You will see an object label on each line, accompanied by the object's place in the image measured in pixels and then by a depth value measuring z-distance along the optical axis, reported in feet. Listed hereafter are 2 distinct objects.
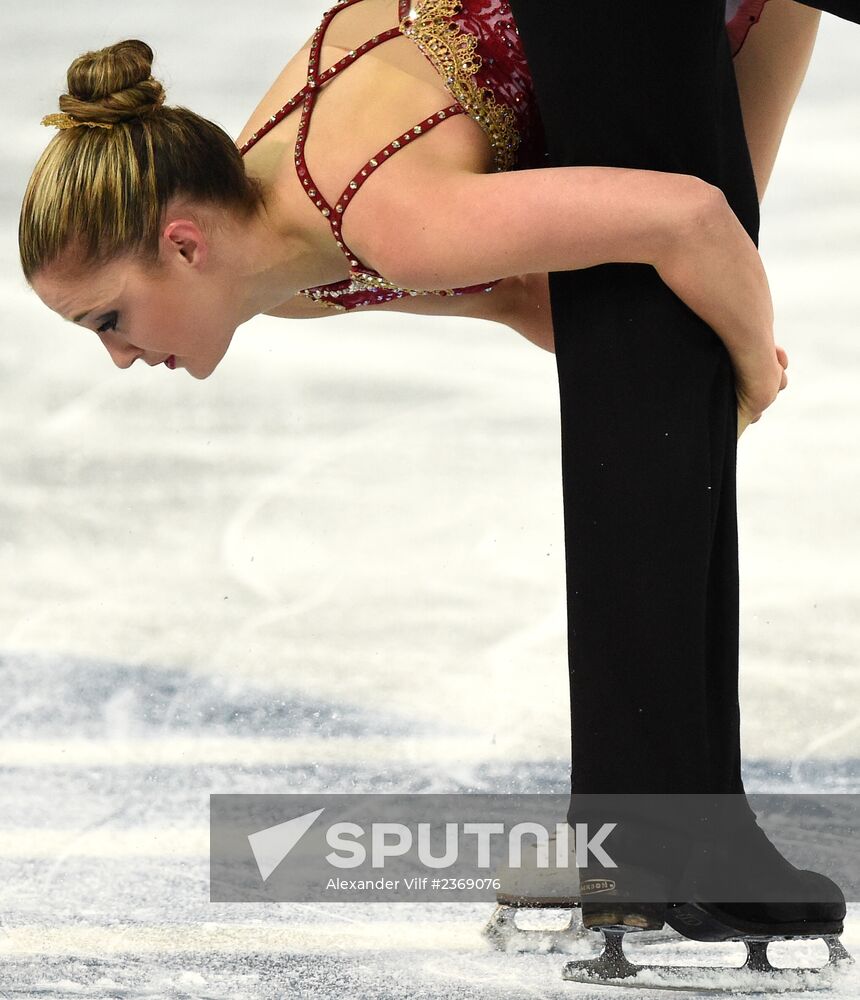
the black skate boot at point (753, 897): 34.50
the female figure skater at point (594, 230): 34.40
